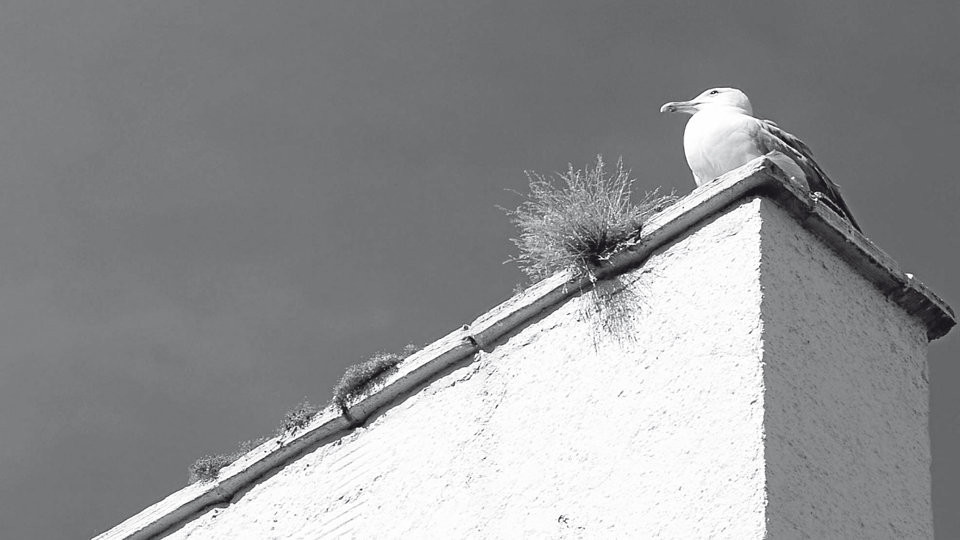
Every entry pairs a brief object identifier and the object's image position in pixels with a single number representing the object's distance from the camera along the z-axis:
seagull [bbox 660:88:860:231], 9.62
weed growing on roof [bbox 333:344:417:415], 10.10
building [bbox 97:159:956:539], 7.89
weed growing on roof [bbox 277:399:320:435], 10.36
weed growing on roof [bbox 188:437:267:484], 10.66
